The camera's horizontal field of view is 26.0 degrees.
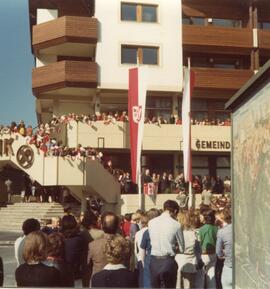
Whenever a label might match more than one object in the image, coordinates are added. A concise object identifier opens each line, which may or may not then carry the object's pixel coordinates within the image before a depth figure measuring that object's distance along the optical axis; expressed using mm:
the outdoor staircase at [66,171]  26891
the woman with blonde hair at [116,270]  5208
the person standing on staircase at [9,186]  29531
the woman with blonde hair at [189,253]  8172
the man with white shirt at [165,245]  7504
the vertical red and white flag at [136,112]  22031
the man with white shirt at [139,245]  8258
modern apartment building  32375
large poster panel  4691
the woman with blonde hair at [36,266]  4965
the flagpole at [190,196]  25141
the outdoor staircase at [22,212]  25281
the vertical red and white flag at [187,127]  23531
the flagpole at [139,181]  21922
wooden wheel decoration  28031
